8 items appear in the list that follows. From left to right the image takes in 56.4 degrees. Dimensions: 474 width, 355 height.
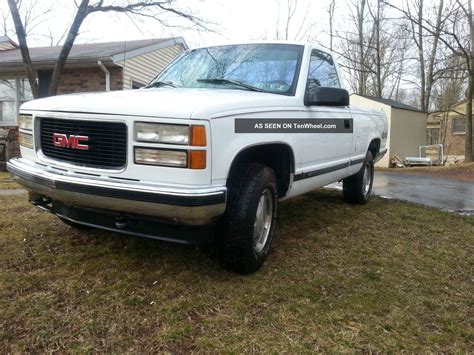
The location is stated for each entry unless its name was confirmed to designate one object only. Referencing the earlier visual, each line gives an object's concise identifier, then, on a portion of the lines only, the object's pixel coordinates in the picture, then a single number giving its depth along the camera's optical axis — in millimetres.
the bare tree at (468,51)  18484
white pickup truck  2709
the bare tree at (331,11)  35188
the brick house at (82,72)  13109
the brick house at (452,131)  35281
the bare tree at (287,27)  31323
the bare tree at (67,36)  11688
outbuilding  20922
